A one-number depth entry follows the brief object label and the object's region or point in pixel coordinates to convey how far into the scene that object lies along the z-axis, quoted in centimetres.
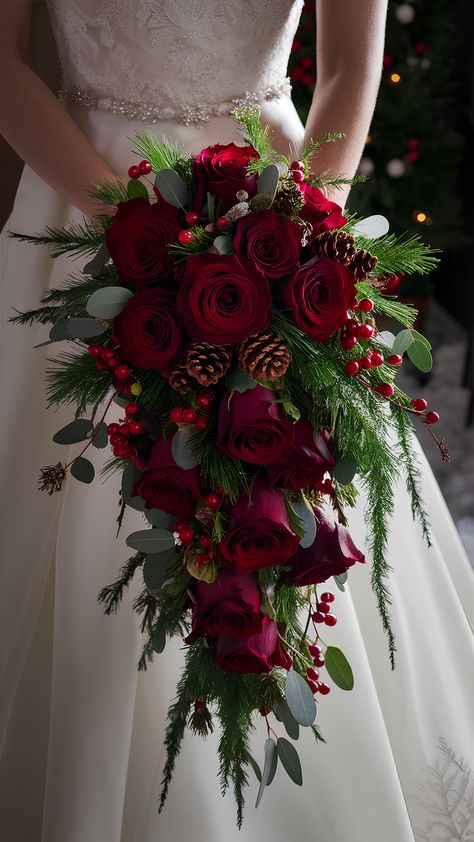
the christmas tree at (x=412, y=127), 259
